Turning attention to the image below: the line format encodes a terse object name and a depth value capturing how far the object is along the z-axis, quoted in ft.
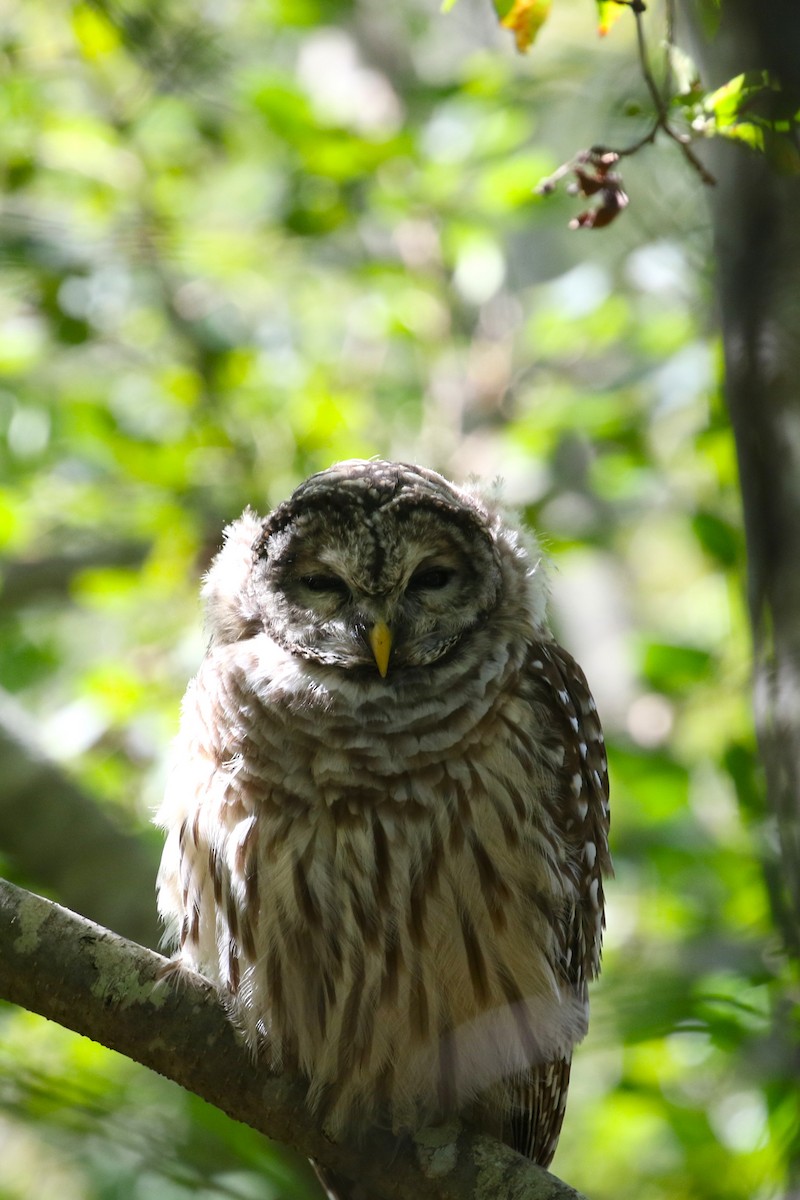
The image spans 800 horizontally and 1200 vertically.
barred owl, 20.71
